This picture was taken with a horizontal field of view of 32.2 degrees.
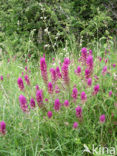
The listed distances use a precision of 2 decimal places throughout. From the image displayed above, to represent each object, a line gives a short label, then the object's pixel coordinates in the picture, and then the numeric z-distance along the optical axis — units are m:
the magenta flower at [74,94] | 1.63
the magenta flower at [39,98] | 1.52
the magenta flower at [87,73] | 1.72
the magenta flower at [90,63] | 1.72
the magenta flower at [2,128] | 1.42
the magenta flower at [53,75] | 1.75
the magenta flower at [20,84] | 1.63
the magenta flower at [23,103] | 1.44
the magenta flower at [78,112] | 1.53
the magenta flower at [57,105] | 1.54
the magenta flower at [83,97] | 1.59
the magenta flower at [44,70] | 1.68
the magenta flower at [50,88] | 1.65
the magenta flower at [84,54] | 1.86
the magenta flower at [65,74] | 1.71
